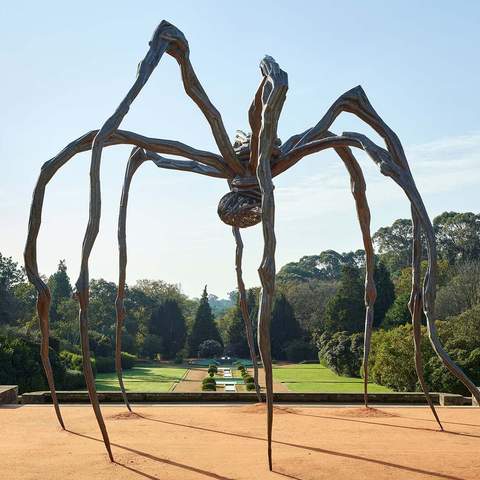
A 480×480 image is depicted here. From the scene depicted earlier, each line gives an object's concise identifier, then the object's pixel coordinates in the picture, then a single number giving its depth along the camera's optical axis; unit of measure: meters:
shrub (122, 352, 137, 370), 45.33
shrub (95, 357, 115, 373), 40.20
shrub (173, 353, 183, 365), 53.41
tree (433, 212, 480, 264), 63.72
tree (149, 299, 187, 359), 57.97
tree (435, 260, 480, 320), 42.50
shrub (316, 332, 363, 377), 36.53
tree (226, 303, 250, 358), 57.00
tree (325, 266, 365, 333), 47.00
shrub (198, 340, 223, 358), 56.72
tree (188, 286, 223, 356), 58.16
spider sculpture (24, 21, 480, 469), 6.96
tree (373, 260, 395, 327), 48.92
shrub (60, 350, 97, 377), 32.00
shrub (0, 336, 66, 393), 22.78
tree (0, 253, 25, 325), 50.06
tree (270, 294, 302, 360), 54.05
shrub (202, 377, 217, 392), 25.26
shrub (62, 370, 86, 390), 27.28
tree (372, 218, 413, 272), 80.69
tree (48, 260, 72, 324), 63.78
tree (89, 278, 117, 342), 56.03
